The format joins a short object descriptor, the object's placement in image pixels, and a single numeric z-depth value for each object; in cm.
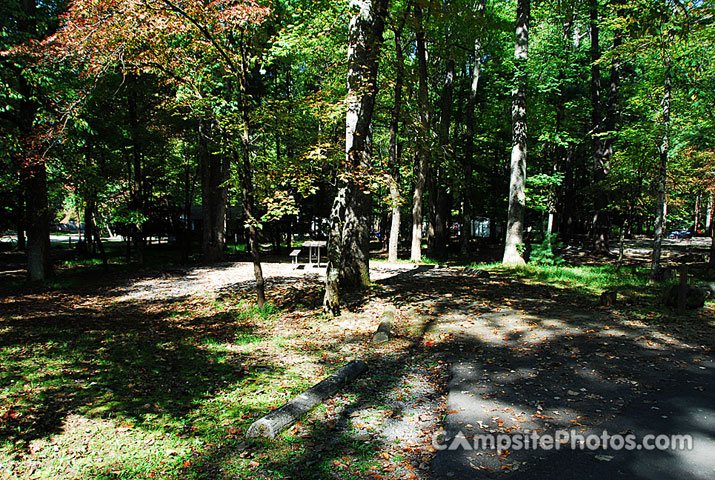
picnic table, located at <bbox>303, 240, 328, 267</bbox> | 1568
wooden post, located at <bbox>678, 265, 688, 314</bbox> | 752
